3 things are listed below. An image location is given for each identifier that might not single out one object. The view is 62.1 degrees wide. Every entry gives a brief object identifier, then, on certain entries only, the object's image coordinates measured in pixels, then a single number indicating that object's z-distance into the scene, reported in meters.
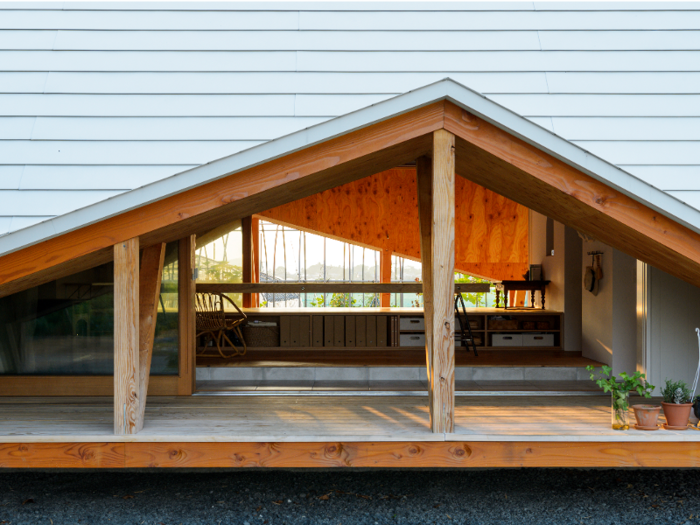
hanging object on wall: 5.87
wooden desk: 7.21
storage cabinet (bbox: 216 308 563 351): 6.82
